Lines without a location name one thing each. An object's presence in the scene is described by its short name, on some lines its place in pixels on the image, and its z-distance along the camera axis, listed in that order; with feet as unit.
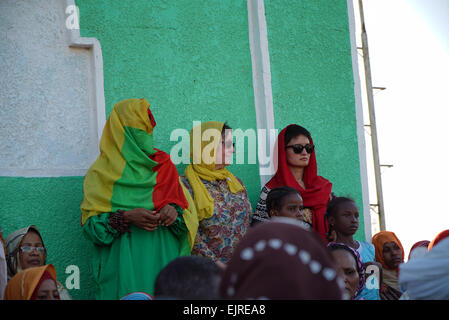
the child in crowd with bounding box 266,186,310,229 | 17.10
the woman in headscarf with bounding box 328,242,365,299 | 14.79
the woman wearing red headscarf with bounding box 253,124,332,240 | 18.63
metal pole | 41.04
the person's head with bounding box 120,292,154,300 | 13.08
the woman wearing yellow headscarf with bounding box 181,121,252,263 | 17.28
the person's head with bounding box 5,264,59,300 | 11.96
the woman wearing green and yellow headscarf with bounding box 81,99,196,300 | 15.61
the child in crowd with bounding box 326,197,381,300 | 17.97
